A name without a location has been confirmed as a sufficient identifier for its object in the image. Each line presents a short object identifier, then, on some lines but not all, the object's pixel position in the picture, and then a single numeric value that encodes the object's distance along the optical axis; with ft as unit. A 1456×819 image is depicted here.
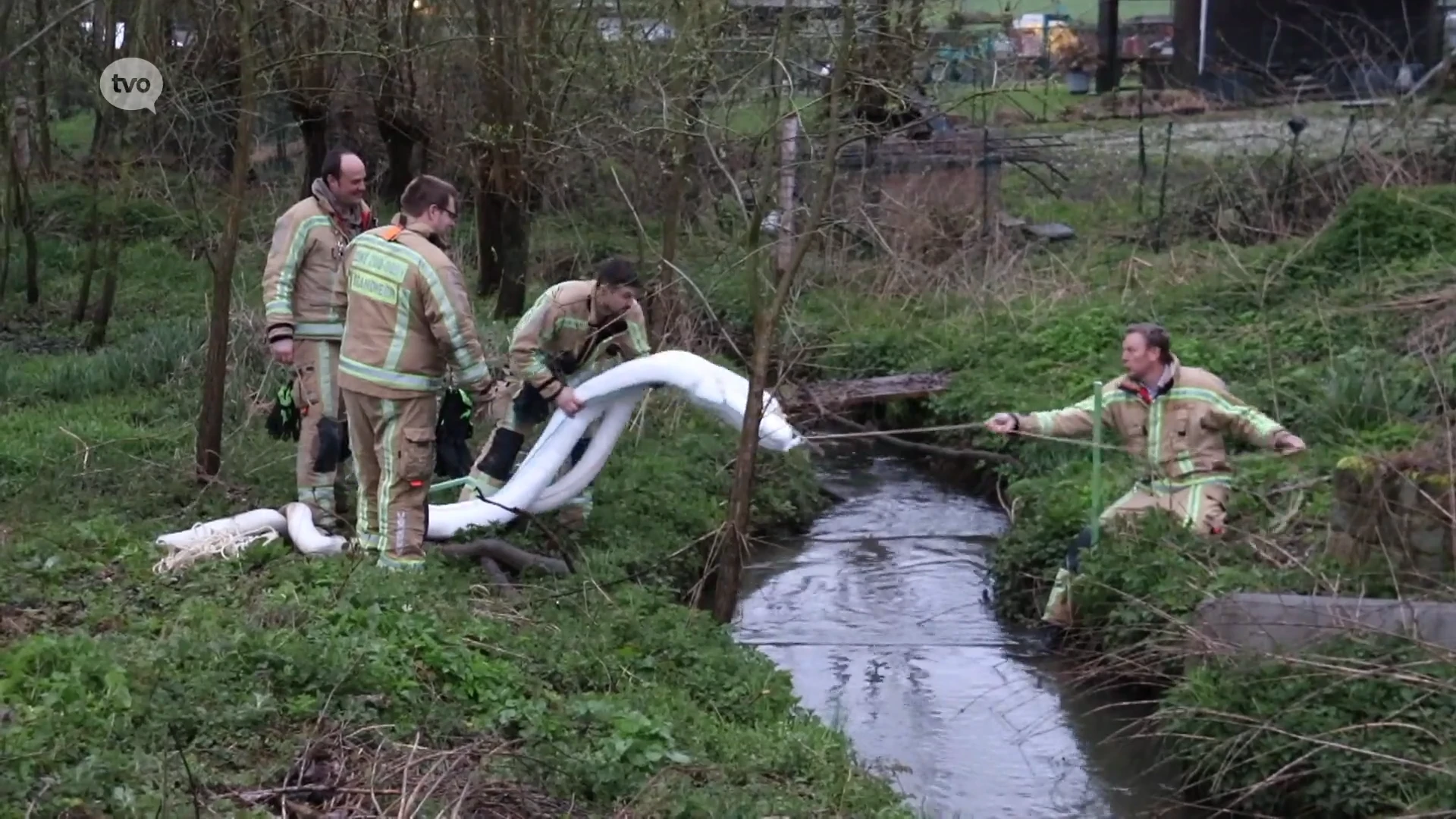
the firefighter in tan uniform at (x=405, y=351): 23.70
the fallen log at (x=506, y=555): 26.14
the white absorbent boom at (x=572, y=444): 25.07
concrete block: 20.47
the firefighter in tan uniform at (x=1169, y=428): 27.02
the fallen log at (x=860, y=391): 40.24
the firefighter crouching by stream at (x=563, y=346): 27.66
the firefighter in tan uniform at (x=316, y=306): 26.84
